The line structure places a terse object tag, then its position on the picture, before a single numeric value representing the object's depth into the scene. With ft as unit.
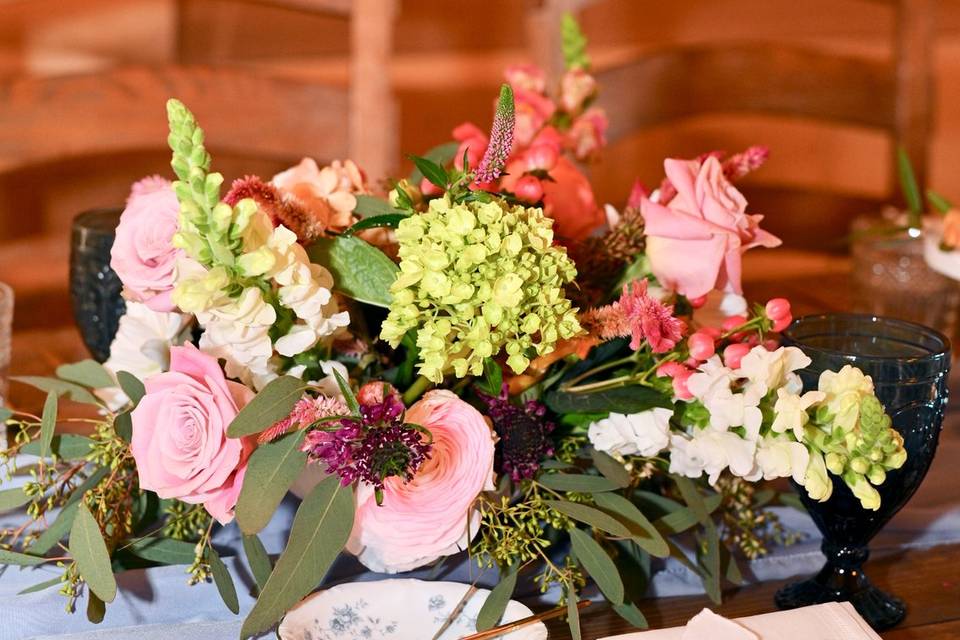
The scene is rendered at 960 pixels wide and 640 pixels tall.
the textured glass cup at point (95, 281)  3.07
